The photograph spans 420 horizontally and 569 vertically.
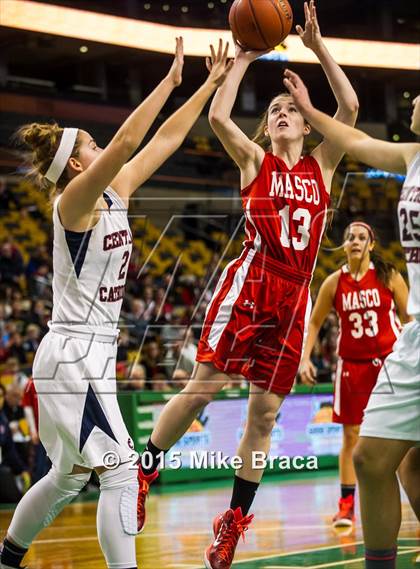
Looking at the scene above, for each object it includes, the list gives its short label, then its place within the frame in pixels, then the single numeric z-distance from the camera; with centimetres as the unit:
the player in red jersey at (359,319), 795
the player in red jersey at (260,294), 534
